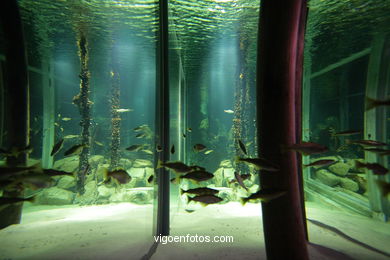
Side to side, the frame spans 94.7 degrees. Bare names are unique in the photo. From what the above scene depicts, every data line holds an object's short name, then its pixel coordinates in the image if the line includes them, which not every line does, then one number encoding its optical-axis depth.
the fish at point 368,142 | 3.27
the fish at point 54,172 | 2.56
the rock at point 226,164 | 14.79
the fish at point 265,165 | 2.17
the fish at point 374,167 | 3.06
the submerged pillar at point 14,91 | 3.49
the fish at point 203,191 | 3.17
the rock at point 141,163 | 14.19
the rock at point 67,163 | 10.69
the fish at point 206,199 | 3.12
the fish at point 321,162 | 3.35
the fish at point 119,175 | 2.97
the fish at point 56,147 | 3.39
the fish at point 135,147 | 4.66
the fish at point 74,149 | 3.18
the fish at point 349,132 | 3.65
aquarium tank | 3.19
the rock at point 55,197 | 8.61
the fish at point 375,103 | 2.68
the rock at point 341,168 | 9.63
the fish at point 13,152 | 2.52
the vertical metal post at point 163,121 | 3.98
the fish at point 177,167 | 2.99
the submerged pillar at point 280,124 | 2.23
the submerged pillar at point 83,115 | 8.30
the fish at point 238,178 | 3.83
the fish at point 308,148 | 2.23
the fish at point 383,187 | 2.22
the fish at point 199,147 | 4.43
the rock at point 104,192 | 9.70
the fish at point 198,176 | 2.98
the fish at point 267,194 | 2.11
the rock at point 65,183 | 10.55
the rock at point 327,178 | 9.84
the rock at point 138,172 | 12.75
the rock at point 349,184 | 9.18
